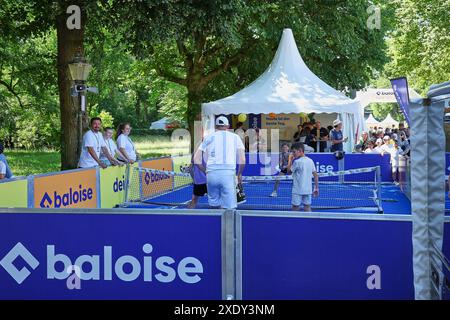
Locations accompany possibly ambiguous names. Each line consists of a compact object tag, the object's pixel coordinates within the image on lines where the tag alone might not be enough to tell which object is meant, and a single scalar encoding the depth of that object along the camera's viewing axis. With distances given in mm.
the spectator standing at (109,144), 14859
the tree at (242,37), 16609
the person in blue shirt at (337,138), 21562
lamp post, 14750
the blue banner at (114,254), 5359
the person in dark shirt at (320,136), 23158
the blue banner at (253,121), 28133
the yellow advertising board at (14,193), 8547
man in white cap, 9234
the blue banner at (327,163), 20047
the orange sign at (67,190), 9922
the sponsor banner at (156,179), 15970
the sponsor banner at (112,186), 13117
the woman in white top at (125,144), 14891
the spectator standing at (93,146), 12891
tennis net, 14562
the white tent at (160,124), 79244
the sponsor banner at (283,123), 28773
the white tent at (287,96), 21000
